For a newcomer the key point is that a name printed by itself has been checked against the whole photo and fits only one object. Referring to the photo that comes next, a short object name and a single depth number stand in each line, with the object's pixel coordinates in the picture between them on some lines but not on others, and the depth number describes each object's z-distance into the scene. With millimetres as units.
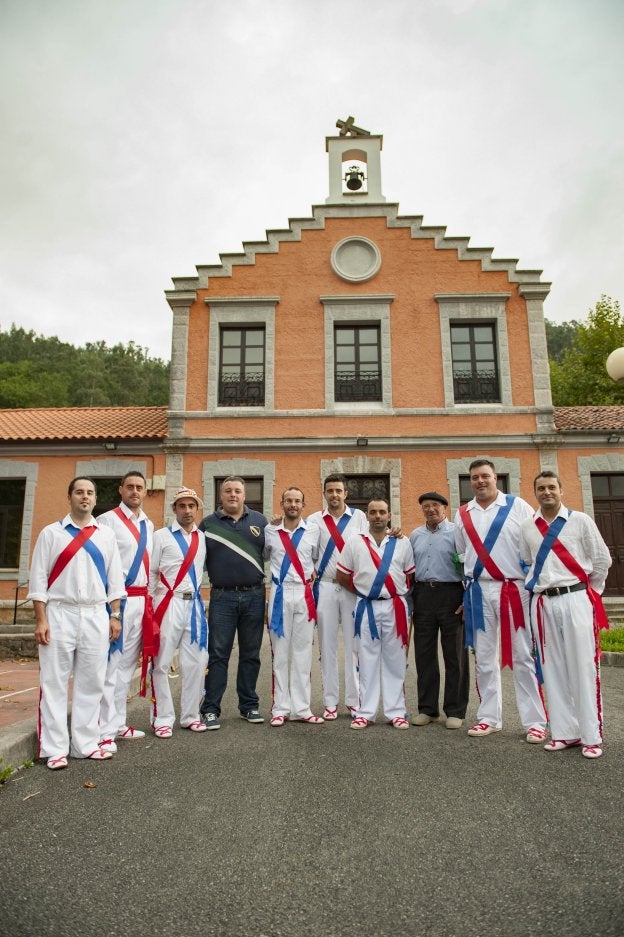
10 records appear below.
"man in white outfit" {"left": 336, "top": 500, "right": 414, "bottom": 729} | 5570
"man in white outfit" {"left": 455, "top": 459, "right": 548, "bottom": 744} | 5125
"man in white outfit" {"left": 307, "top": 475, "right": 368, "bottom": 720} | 5773
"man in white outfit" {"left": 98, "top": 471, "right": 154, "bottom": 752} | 4991
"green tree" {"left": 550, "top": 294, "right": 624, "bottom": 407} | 29062
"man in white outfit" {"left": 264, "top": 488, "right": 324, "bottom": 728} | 5570
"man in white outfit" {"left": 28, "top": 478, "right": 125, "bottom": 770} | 4559
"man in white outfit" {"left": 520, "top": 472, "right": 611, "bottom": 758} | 4664
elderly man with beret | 5461
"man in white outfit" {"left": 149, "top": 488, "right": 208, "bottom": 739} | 5355
